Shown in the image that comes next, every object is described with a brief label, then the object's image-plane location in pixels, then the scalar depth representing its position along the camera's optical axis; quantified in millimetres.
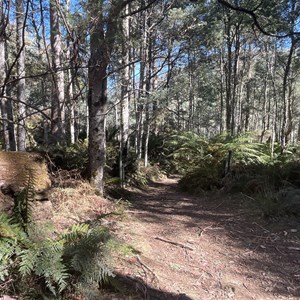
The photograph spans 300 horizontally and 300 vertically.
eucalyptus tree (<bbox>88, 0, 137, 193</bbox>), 3146
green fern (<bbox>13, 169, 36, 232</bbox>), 2699
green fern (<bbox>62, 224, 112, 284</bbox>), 2344
